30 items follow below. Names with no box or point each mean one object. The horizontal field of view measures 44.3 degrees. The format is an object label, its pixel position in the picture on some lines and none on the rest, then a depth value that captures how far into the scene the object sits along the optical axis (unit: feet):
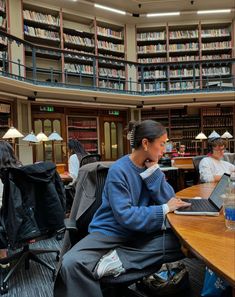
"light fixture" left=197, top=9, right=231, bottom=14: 27.71
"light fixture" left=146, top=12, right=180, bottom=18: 28.04
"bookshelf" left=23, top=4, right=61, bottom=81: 23.27
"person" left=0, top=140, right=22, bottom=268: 8.20
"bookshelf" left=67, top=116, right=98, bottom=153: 25.90
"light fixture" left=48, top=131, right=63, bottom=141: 16.08
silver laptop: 4.87
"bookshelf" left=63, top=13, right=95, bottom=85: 25.18
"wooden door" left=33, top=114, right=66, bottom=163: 23.89
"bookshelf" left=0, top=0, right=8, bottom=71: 21.34
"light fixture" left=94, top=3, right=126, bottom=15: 25.90
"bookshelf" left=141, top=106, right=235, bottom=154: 29.17
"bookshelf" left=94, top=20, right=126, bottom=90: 26.84
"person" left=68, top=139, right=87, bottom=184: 12.89
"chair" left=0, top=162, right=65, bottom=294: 7.04
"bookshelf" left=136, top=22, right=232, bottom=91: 28.32
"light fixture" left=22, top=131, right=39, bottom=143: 14.65
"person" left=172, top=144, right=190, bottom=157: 20.26
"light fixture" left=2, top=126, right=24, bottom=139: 14.24
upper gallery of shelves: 26.40
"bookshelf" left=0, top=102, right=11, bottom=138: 21.02
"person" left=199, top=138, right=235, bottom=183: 9.61
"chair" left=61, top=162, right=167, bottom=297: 5.52
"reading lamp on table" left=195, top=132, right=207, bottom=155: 22.26
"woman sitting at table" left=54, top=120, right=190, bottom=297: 4.16
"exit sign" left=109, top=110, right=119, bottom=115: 28.03
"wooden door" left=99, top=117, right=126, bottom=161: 27.71
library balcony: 22.18
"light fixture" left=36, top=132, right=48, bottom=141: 16.08
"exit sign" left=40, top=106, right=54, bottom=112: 24.02
